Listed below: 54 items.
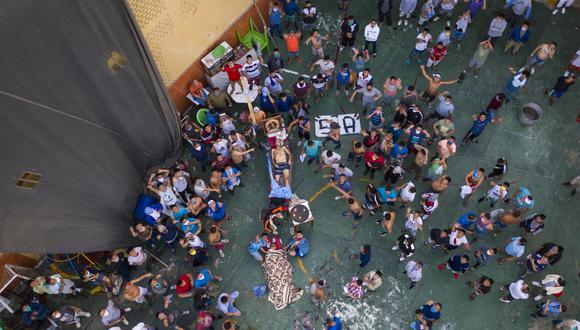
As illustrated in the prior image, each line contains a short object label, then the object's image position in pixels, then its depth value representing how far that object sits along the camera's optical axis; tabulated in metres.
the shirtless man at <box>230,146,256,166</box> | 13.79
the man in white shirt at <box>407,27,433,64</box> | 15.09
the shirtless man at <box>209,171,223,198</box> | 13.34
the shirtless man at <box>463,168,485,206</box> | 12.70
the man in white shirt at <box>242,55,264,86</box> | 15.21
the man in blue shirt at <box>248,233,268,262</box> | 12.89
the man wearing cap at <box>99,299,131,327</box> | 11.81
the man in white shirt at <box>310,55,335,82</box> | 15.05
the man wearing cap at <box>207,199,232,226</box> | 12.84
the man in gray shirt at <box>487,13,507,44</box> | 15.20
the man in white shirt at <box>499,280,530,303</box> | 11.53
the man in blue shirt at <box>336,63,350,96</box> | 14.65
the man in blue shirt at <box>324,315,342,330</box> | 11.16
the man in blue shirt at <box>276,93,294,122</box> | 14.48
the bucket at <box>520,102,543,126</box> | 14.86
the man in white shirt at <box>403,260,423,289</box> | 11.87
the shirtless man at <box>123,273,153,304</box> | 12.03
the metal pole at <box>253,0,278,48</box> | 16.41
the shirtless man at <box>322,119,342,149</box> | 14.11
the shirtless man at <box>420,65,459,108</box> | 14.28
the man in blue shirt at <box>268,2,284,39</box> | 16.06
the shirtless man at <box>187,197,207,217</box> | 12.93
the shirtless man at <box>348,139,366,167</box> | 13.52
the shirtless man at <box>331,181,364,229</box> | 12.85
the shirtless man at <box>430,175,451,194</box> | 12.66
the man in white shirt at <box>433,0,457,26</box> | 16.05
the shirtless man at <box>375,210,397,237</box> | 12.42
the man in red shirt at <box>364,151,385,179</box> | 13.29
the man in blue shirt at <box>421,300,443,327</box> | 11.28
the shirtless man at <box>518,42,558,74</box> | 14.80
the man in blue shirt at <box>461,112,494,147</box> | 13.46
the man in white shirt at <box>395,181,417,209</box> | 12.79
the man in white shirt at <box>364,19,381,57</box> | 15.47
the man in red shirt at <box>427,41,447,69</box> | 14.87
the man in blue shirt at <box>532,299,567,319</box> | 11.54
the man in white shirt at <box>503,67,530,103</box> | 14.03
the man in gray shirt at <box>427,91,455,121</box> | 13.65
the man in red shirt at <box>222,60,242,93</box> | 15.13
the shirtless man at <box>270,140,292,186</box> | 14.07
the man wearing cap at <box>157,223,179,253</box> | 12.95
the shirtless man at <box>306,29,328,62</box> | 15.51
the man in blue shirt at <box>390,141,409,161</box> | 13.14
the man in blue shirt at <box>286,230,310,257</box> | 12.66
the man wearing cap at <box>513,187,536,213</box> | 12.36
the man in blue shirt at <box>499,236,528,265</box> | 12.09
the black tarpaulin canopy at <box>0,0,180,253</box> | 9.92
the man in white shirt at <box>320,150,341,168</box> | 13.26
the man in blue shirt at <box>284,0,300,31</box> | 16.30
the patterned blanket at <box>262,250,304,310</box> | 12.99
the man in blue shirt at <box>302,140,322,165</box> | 13.65
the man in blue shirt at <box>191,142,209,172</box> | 13.84
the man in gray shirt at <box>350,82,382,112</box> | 14.43
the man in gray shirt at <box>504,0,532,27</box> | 15.62
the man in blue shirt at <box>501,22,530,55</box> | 15.20
